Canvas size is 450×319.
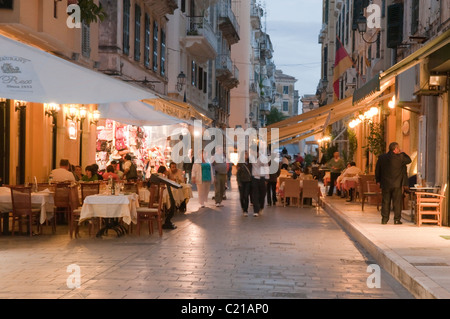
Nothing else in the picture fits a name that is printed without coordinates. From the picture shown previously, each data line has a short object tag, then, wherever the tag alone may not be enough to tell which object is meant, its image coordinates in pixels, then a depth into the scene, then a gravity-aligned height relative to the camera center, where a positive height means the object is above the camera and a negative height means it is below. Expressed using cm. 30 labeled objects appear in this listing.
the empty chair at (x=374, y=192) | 2036 -116
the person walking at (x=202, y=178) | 2300 -93
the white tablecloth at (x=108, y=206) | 1377 -108
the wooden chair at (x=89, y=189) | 1503 -85
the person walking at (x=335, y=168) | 2802 -71
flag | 2902 +333
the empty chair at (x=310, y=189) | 2411 -130
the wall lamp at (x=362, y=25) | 2884 +469
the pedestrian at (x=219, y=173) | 2331 -80
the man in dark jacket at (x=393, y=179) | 1600 -63
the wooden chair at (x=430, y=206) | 1554 -115
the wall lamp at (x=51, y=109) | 1967 +95
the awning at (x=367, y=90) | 1664 +139
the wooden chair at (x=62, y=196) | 1527 -101
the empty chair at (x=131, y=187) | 1677 -89
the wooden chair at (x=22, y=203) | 1391 -106
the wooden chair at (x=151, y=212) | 1455 -124
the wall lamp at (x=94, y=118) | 2436 +91
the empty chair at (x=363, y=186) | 2038 -104
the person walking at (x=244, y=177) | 2062 -80
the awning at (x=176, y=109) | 1897 +102
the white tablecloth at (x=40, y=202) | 1409 -106
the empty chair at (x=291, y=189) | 2428 -130
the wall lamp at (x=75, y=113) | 2173 +97
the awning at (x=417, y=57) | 1209 +160
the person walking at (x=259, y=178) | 2052 -82
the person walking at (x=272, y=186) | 2473 -127
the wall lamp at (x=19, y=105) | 1785 +94
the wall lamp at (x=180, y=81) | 3262 +289
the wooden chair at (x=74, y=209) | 1390 -118
